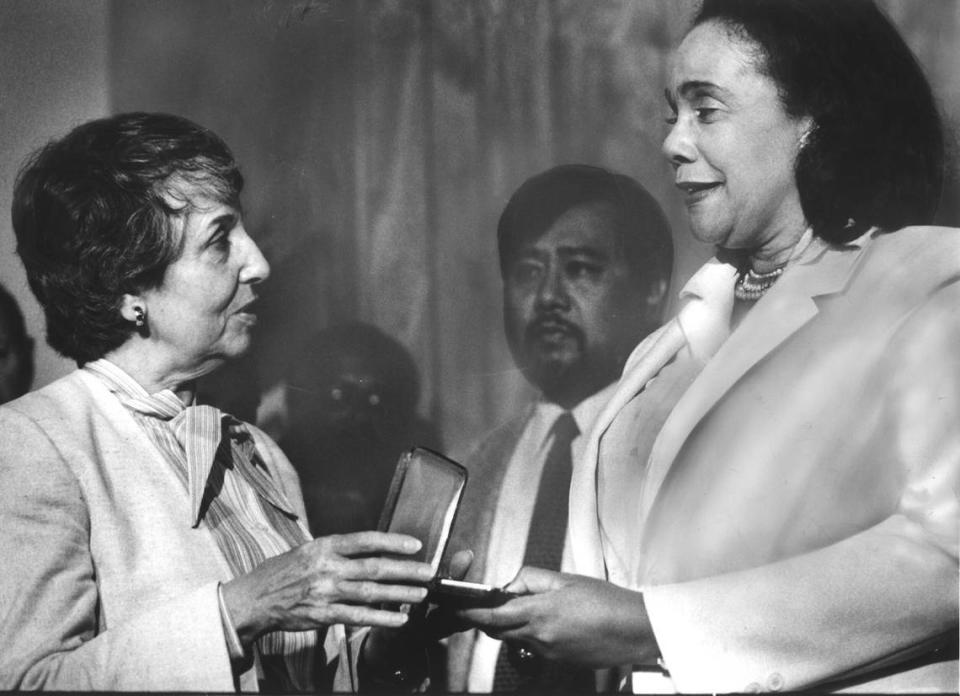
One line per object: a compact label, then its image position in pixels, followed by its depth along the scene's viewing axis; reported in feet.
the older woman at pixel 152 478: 8.20
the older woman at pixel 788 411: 8.52
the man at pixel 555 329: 9.40
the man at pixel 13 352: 9.79
